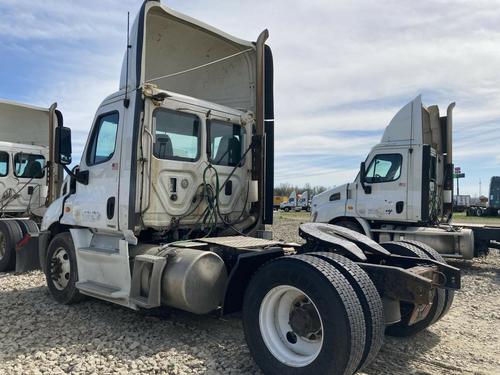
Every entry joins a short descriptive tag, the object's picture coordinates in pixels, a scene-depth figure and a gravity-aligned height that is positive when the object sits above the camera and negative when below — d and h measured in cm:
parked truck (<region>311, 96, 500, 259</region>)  1028 +26
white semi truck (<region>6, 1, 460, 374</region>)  385 -42
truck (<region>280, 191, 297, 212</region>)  5759 -48
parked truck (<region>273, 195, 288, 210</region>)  6006 -4
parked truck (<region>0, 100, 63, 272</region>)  1005 +55
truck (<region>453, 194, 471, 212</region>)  4441 +31
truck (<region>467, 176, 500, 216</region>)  3747 +34
